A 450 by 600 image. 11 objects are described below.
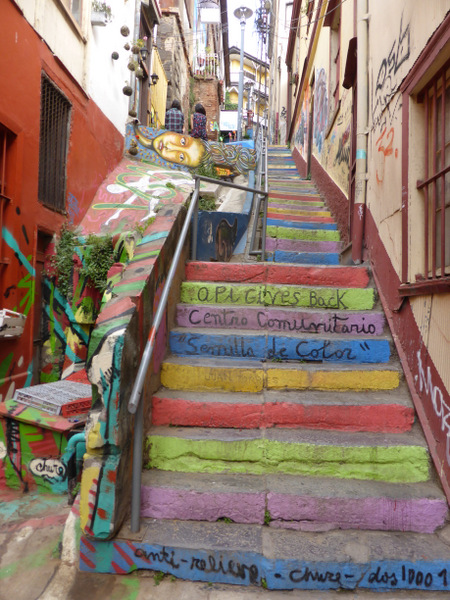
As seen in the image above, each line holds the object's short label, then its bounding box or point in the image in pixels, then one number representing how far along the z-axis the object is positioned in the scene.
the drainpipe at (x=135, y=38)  10.68
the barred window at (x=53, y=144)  6.23
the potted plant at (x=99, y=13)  7.89
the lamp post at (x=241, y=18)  13.95
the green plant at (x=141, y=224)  3.92
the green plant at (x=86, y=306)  6.26
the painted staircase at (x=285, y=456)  2.30
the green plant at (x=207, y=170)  9.80
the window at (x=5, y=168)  5.11
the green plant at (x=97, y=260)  6.15
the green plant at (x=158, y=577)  2.32
